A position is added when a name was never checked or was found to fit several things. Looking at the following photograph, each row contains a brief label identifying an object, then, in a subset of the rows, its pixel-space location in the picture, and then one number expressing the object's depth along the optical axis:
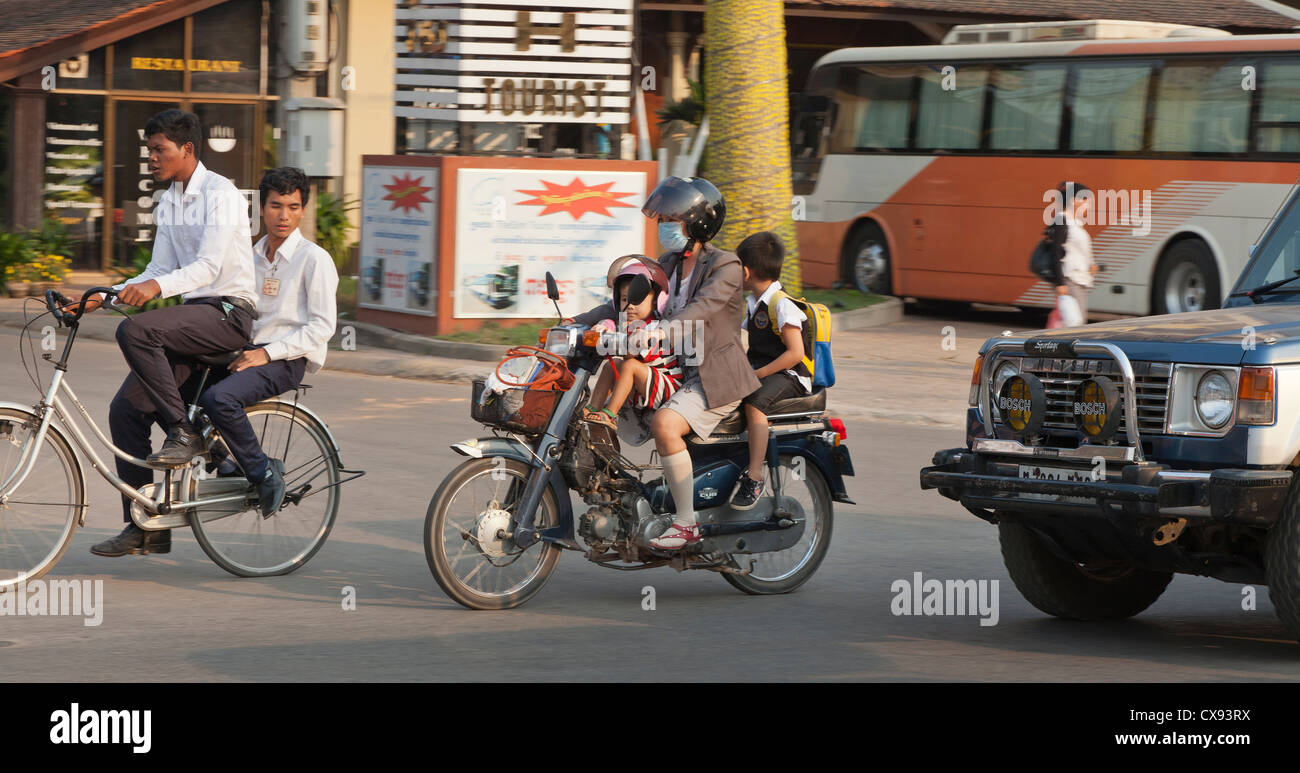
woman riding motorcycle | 14.23
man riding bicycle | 14.36
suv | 12.23
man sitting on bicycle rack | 14.79
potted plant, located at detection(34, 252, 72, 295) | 42.12
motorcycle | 13.79
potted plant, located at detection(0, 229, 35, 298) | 41.50
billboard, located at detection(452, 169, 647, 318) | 34.06
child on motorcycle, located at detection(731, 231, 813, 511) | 14.73
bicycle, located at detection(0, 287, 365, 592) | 13.73
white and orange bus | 37.44
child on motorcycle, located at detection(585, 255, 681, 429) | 14.02
